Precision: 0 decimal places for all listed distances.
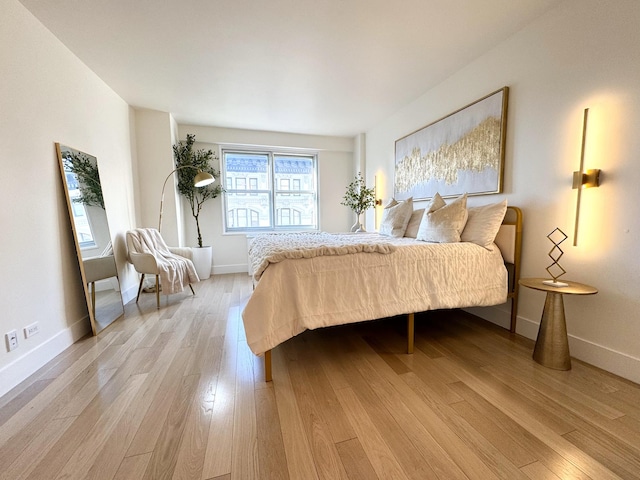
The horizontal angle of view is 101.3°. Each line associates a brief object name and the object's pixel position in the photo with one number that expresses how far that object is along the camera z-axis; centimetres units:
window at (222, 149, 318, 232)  480
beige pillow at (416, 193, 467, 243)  227
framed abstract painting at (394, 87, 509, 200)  233
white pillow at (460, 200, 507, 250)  214
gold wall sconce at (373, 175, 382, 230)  441
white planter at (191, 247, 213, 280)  408
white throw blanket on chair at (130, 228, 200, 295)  292
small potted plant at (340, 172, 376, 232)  442
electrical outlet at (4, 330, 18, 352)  159
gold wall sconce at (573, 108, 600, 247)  170
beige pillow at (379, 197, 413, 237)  302
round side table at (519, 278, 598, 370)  170
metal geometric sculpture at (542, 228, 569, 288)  189
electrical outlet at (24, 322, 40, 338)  172
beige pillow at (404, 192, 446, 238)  291
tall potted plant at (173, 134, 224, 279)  411
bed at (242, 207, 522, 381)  160
